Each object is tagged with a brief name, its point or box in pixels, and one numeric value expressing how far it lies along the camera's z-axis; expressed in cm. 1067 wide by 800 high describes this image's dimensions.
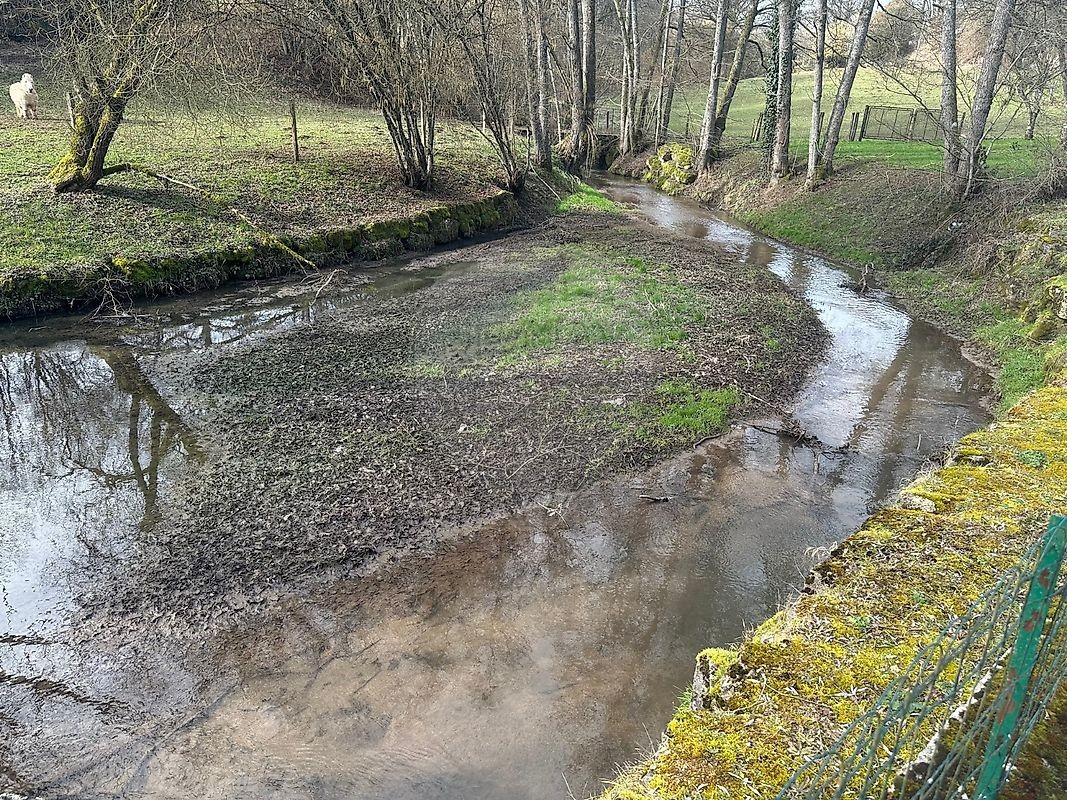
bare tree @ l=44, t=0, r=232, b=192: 1315
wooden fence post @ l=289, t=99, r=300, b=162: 1760
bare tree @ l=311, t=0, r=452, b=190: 1588
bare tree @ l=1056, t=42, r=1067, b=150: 1493
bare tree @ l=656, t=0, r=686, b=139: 2694
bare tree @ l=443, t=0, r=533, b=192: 1709
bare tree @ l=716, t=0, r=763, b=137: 2447
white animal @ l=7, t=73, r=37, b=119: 1978
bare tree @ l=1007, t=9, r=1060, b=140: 1486
